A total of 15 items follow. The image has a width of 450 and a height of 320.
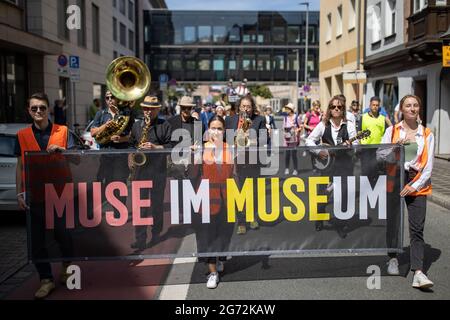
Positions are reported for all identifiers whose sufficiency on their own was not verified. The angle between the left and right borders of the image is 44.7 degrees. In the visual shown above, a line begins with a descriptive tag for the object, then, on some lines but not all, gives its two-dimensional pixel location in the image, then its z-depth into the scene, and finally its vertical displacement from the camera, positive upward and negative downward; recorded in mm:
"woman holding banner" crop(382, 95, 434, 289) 5211 -469
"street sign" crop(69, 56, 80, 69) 16094 +1805
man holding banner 5164 -405
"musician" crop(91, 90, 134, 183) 5238 -249
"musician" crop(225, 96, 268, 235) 7834 +40
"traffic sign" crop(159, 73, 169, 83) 34825 +2856
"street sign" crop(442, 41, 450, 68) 12688 +1563
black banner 5246 -786
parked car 8016 -859
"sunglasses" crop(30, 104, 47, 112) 5203 +146
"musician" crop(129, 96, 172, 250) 5312 -665
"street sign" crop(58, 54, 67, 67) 16250 +1848
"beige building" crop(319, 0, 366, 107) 26953 +4174
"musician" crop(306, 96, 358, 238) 6762 -71
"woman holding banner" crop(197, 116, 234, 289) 5336 -813
